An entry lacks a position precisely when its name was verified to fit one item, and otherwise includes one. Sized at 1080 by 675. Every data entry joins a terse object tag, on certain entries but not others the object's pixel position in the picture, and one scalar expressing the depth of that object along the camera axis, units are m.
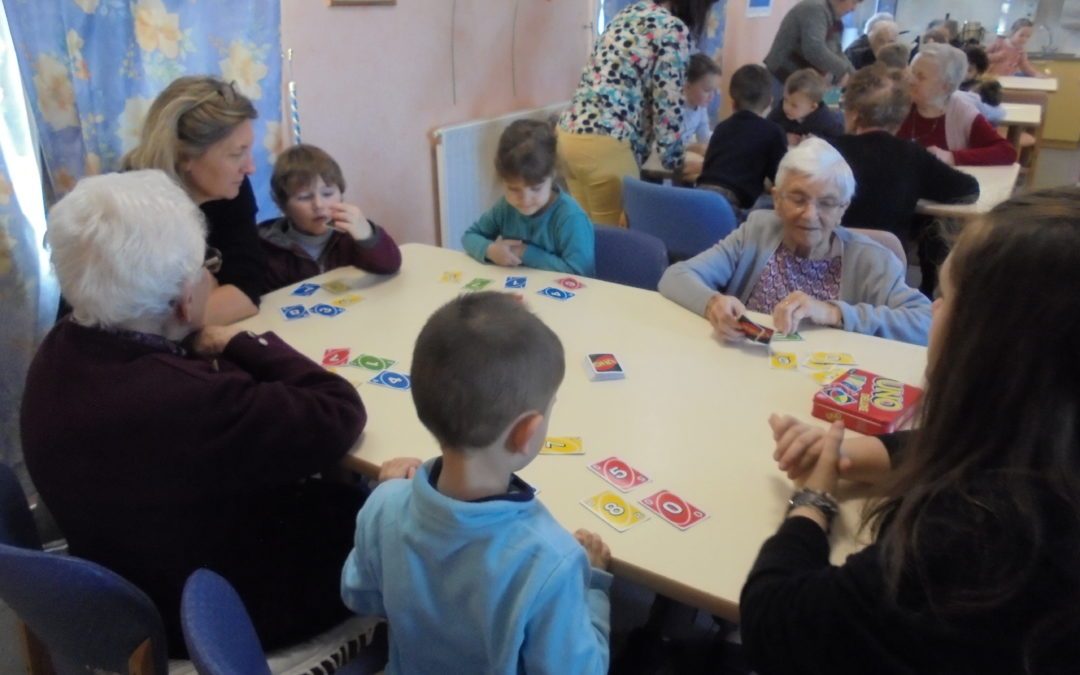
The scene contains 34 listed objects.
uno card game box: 1.42
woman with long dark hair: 0.79
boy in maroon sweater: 2.21
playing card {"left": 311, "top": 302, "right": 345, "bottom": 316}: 2.02
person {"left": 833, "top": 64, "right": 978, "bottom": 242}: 3.00
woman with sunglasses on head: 1.92
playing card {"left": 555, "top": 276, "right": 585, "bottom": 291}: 2.17
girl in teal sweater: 2.38
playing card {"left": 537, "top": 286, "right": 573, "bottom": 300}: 2.11
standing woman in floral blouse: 3.66
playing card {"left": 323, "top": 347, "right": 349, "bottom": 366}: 1.76
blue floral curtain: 2.06
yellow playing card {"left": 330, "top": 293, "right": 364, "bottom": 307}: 2.08
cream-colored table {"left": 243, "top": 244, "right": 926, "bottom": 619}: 1.17
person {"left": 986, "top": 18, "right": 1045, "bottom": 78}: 6.60
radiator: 3.75
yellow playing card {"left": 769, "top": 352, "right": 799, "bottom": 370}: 1.69
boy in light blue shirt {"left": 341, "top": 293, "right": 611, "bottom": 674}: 0.96
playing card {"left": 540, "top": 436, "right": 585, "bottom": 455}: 1.41
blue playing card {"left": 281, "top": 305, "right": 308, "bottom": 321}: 2.01
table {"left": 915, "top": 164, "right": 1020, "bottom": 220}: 3.05
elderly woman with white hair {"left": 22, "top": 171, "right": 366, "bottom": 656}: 1.19
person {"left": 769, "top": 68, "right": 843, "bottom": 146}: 4.10
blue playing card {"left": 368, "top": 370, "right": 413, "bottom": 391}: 1.65
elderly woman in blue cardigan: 1.86
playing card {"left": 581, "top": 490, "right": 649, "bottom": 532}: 1.22
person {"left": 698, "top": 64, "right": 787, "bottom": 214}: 3.66
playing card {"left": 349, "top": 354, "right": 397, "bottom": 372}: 1.73
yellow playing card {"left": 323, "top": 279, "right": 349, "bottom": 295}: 2.17
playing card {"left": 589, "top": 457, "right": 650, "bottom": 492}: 1.31
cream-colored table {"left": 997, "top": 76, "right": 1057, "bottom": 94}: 5.81
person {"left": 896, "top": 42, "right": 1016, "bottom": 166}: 3.63
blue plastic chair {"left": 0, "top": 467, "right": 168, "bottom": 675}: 1.02
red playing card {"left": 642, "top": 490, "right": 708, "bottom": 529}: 1.22
